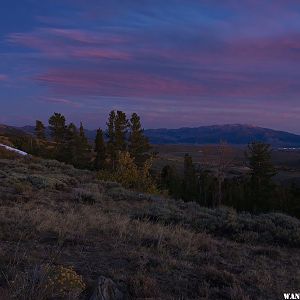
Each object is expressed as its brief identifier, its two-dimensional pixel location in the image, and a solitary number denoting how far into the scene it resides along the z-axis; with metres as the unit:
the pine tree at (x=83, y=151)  49.87
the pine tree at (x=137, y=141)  45.03
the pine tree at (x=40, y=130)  60.21
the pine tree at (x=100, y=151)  48.78
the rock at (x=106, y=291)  4.06
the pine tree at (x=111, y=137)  47.58
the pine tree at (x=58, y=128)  51.81
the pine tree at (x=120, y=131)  46.89
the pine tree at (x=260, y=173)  40.18
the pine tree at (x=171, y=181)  43.61
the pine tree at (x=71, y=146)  49.20
